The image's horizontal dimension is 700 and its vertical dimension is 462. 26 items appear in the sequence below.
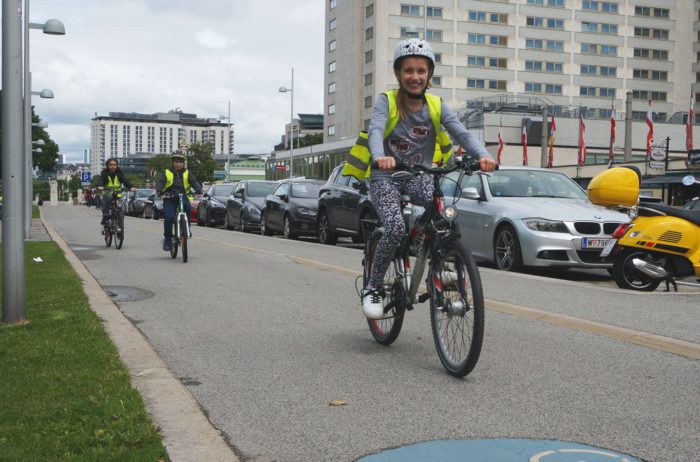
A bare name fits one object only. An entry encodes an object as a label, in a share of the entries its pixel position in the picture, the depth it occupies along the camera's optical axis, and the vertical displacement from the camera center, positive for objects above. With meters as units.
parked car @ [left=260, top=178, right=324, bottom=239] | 20.61 -0.60
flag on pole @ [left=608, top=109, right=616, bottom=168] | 50.22 +3.75
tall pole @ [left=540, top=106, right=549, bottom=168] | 57.06 +3.45
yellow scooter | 8.95 -0.50
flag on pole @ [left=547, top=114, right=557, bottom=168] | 56.52 +2.69
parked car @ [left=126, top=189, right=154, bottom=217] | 43.06 -1.06
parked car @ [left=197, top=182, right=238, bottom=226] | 29.58 -0.79
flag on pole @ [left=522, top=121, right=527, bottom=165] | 61.91 +2.96
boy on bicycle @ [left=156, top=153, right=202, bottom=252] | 13.95 -0.12
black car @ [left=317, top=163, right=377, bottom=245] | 16.67 -0.50
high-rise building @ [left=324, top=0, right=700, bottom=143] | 85.06 +14.45
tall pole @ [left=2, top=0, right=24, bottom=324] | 6.21 +0.11
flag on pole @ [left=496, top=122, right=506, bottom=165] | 62.53 +3.93
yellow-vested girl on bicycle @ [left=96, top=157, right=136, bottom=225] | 16.77 -0.05
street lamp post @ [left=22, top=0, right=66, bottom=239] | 22.61 +3.90
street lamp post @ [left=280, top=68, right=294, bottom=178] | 66.75 +7.48
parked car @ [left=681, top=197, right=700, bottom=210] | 15.22 -0.19
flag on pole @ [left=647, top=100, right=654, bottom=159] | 47.53 +3.10
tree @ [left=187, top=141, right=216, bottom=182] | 83.75 +2.29
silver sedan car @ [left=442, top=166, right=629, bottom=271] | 11.09 -0.42
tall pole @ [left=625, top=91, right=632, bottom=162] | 46.56 +3.22
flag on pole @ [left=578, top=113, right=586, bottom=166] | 55.69 +2.76
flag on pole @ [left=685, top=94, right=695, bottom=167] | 47.38 +3.39
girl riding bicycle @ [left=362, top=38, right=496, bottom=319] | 5.21 +0.31
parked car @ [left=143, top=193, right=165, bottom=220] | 39.13 -1.25
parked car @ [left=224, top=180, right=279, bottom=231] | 25.02 -0.58
